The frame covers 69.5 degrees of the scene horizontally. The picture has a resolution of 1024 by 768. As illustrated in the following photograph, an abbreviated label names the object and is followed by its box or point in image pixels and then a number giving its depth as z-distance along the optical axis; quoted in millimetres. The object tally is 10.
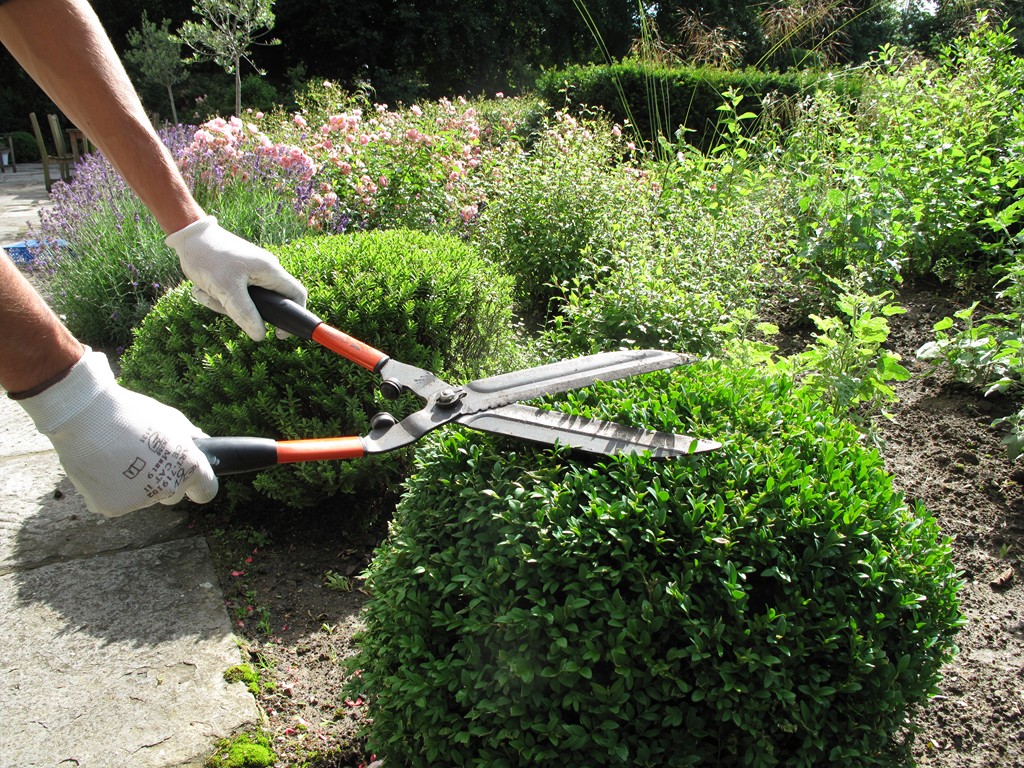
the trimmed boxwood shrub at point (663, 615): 1451
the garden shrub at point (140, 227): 4555
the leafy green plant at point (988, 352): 2859
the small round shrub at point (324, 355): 2740
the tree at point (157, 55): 16438
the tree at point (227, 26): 10195
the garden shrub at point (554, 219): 4504
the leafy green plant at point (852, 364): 2613
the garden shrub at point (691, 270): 3033
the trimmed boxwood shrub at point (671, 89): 12602
